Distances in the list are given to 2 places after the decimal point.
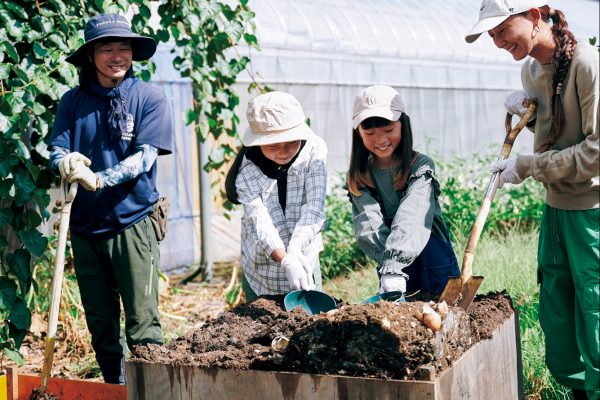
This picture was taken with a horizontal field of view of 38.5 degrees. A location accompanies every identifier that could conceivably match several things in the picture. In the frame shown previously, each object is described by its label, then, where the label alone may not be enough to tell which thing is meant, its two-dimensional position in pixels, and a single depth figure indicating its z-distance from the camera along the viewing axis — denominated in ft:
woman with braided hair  8.99
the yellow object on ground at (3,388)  10.37
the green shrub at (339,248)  20.24
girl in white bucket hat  10.57
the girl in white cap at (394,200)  9.82
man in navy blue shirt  11.51
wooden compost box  7.49
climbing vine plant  11.82
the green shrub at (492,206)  21.36
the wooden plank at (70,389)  9.99
